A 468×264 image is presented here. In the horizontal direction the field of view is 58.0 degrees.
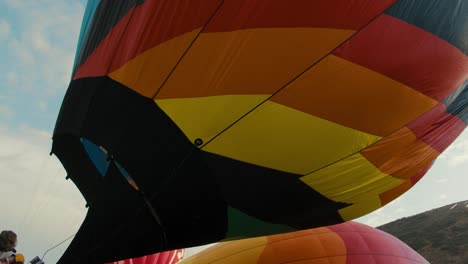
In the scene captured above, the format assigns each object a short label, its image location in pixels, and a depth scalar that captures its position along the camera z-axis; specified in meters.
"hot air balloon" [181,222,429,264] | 6.55
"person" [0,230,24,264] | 4.32
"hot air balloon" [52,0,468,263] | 3.77
